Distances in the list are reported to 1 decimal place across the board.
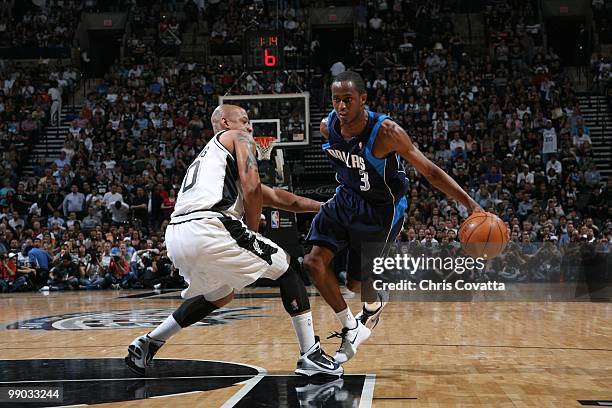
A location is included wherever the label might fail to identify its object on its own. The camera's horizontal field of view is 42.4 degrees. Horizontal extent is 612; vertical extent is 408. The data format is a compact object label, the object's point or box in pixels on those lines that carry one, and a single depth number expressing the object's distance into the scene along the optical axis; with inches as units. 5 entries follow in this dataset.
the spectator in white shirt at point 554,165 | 653.3
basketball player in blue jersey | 202.1
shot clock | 557.3
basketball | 212.8
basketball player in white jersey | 179.5
